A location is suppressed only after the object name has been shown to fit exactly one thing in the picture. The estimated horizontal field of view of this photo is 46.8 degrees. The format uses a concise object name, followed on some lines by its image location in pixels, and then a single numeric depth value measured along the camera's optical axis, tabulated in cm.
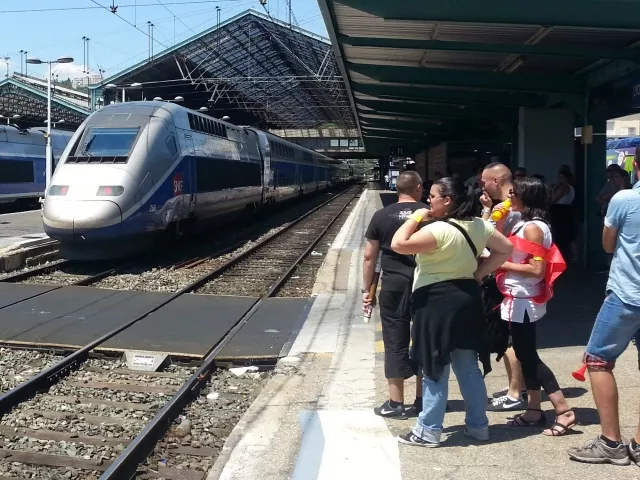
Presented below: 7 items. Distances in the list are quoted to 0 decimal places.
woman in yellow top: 439
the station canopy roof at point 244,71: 3916
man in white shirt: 505
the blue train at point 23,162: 2986
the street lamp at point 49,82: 2658
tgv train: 1242
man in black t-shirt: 517
